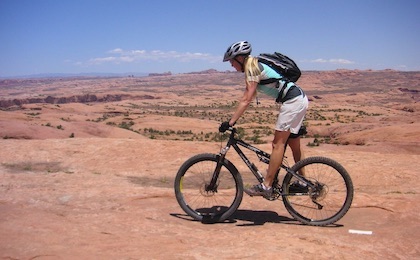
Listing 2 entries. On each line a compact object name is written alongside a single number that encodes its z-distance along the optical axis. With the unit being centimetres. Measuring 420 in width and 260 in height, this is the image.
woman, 458
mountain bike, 472
